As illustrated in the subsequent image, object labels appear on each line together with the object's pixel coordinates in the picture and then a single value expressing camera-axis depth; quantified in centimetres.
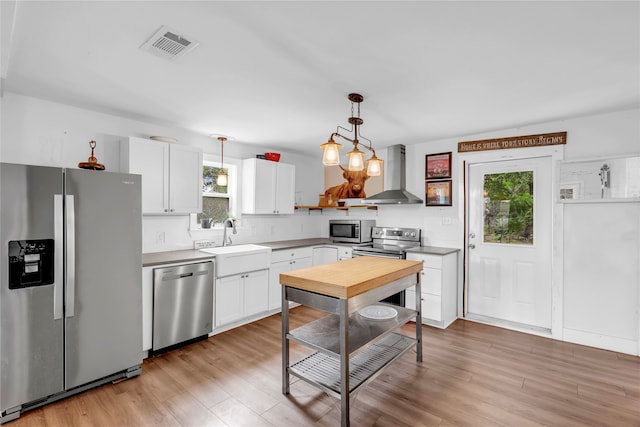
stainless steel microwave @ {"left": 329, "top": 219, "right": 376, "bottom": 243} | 473
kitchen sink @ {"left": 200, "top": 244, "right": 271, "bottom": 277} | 350
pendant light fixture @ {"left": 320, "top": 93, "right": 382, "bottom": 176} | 233
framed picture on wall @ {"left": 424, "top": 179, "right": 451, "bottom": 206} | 421
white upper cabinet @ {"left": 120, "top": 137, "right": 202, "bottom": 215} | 324
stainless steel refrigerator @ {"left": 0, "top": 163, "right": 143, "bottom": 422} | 211
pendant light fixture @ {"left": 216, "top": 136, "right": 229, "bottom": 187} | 421
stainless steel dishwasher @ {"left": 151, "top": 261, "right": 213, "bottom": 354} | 300
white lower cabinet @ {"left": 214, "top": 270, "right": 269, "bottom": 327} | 352
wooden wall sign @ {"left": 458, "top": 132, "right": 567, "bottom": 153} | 343
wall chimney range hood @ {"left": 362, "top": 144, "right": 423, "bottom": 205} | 432
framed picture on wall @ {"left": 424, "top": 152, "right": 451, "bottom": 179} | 422
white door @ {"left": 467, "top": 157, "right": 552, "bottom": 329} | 358
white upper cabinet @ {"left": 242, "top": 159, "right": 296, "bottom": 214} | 437
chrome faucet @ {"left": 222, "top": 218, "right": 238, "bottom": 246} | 409
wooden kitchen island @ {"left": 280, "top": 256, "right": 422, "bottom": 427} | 202
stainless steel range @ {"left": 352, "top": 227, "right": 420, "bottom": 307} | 398
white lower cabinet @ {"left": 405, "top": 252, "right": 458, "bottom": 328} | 373
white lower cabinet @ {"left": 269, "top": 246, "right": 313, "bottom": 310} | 413
